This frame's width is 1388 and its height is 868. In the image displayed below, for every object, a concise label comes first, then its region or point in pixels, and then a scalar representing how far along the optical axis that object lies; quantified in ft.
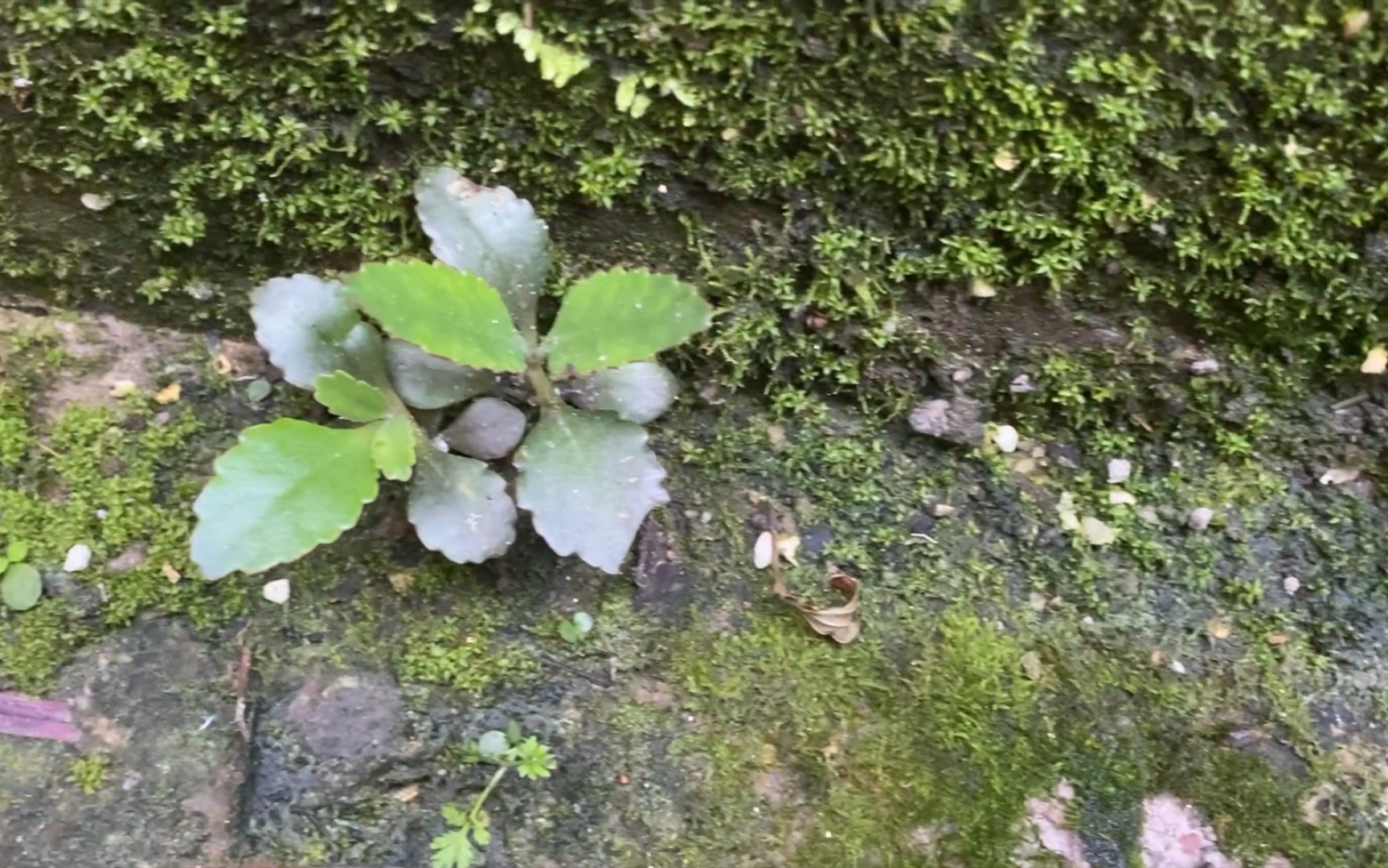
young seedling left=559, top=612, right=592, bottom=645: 0.77
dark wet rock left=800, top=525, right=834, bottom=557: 0.81
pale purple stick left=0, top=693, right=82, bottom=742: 0.73
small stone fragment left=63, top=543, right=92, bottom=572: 0.77
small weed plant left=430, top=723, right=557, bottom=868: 0.69
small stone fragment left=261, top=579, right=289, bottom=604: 0.77
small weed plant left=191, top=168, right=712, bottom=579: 0.67
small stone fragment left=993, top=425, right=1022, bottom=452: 0.85
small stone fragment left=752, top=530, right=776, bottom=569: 0.80
